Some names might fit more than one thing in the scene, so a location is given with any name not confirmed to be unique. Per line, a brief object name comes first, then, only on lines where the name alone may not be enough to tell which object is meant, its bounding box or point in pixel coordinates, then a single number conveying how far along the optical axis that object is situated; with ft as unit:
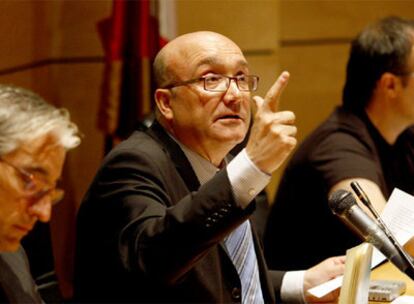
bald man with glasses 12.88
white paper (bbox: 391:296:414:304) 15.39
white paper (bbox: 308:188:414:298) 17.37
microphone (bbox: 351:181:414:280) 11.97
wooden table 16.55
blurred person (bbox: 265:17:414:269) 20.88
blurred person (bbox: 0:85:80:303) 11.75
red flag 27.50
